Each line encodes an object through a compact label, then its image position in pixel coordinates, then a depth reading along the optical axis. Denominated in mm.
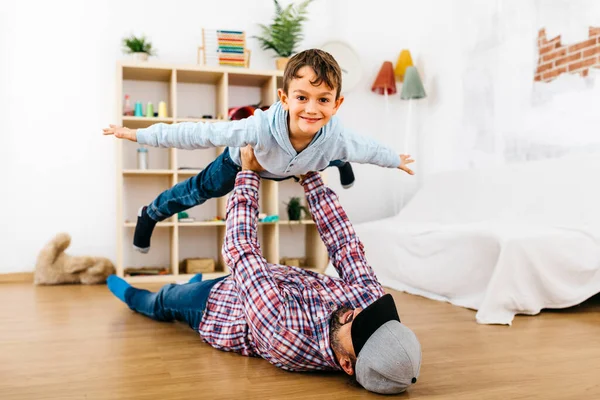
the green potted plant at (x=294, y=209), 4297
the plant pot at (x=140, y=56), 4016
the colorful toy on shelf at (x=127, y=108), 4047
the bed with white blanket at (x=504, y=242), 2625
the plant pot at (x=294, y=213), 4293
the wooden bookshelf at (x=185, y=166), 4027
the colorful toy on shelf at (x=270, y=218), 4109
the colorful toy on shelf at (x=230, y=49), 4180
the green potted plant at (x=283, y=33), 4305
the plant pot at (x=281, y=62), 4293
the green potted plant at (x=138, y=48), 4020
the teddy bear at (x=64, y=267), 3787
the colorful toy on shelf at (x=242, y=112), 3812
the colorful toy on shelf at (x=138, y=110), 3982
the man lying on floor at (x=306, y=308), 1467
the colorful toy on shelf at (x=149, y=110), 3989
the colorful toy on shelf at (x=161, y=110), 4047
